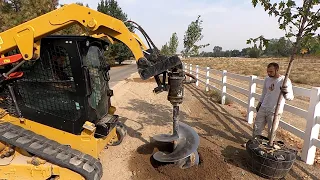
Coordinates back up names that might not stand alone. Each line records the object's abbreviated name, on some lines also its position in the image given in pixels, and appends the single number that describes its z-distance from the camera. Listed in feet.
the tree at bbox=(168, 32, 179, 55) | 70.67
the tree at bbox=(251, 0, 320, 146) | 9.34
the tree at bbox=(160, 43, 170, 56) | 70.57
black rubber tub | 9.31
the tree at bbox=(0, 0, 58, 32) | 34.25
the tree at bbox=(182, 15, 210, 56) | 50.92
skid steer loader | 8.50
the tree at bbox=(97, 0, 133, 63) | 112.35
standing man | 11.51
